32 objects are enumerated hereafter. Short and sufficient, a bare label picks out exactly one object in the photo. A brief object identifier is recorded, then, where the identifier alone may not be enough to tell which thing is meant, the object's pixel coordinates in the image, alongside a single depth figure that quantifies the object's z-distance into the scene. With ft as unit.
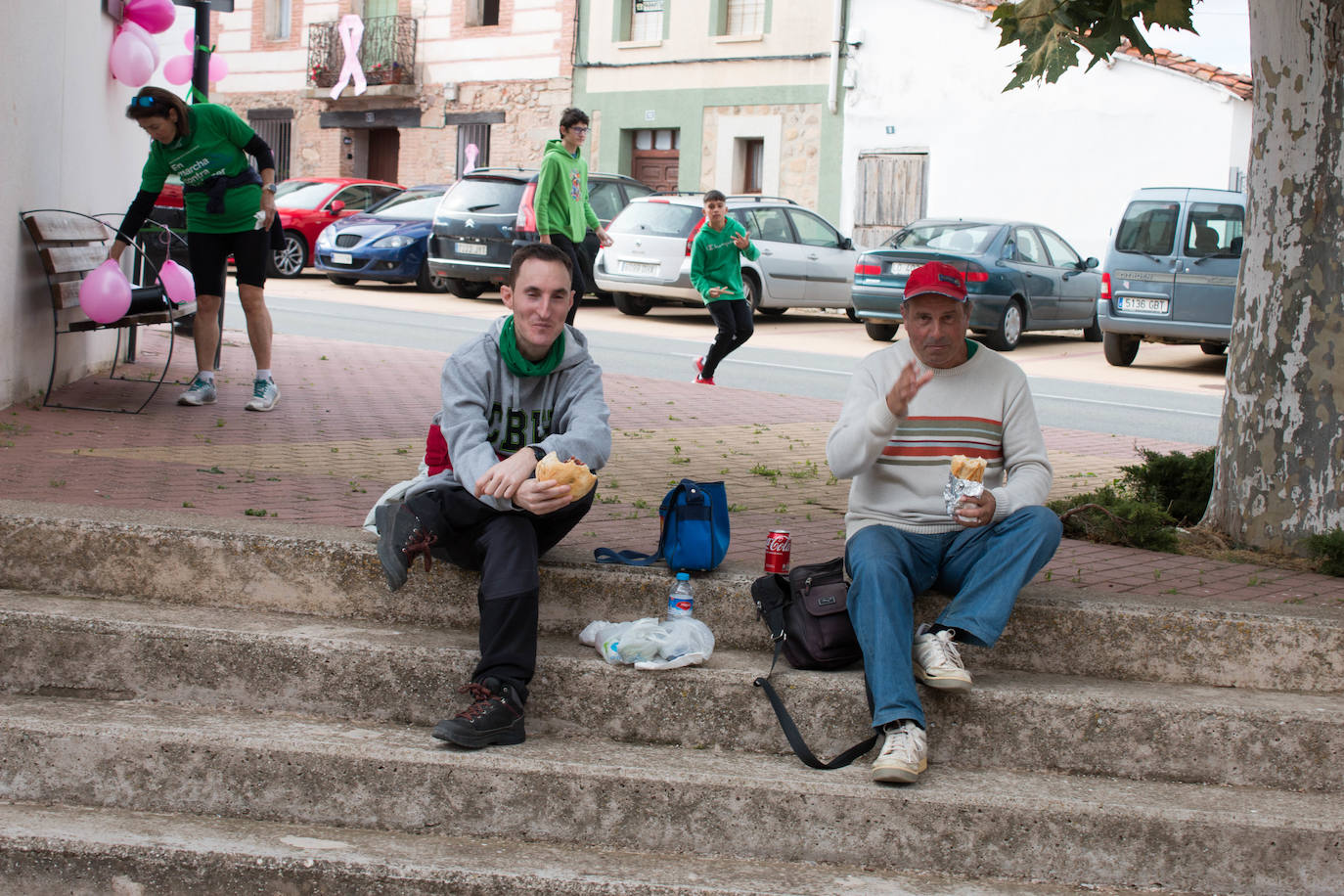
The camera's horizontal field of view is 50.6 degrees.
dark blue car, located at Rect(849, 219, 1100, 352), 55.31
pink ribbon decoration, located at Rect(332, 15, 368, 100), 105.60
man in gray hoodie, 12.28
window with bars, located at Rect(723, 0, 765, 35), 89.51
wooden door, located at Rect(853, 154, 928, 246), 81.87
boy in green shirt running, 37.17
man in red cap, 12.30
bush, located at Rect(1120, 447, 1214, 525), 20.20
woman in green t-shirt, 24.16
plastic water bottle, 13.51
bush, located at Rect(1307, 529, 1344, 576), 16.77
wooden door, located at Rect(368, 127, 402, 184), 109.40
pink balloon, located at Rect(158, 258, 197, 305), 25.14
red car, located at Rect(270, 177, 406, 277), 73.05
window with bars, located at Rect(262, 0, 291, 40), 114.11
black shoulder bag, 12.95
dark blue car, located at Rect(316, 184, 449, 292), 67.67
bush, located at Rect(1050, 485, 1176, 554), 17.98
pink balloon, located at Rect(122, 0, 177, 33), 28.43
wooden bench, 23.41
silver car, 59.82
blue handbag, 13.91
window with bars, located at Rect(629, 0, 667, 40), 94.99
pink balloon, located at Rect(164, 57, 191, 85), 31.37
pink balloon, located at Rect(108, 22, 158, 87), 28.02
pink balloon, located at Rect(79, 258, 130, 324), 23.59
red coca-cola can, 14.06
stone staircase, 11.21
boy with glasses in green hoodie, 31.71
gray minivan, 50.11
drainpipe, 83.15
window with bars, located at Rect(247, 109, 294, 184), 113.19
